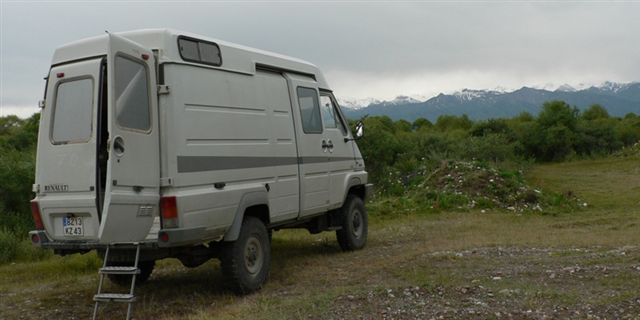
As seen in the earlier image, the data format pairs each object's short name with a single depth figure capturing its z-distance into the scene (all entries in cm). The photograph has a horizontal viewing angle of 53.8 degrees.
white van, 623
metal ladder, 602
